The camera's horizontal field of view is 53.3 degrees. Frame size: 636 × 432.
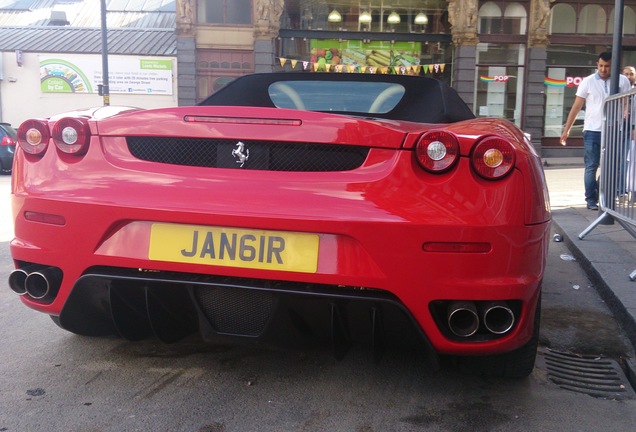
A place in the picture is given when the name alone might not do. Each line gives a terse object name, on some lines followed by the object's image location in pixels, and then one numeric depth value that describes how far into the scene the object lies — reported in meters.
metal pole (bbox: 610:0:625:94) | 6.46
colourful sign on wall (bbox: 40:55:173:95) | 23.77
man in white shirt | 7.09
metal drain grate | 2.73
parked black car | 16.06
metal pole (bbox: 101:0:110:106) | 18.88
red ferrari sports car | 2.14
